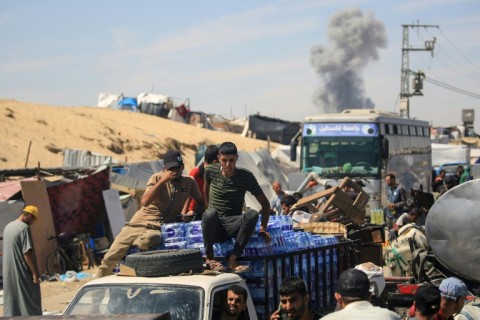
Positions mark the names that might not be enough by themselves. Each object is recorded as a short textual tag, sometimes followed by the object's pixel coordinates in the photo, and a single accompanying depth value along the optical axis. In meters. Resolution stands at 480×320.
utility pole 68.57
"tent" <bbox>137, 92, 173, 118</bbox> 61.47
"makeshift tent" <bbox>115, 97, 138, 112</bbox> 61.94
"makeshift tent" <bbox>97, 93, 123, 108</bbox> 63.34
